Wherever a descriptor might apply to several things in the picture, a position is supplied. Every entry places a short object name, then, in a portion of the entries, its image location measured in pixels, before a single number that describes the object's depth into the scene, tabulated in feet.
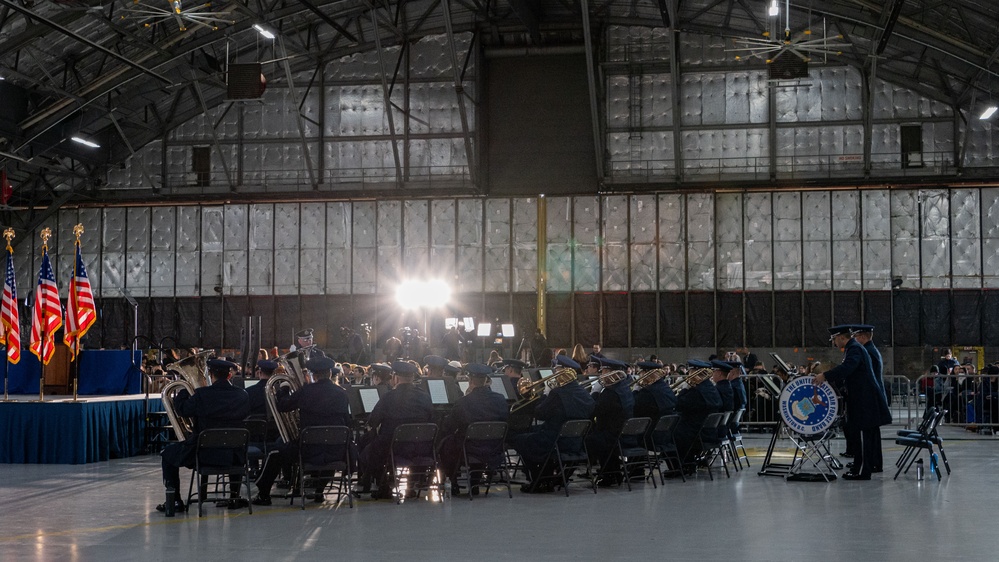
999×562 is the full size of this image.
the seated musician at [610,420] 36.78
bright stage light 96.43
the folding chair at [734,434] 43.09
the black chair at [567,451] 34.42
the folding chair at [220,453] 29.73
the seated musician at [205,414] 30.14
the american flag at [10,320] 51.57
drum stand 38.73
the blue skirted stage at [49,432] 45.09
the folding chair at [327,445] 31.01
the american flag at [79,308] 48.08
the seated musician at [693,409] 39.60
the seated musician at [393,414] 33.17
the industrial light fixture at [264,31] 86.43
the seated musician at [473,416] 34.19
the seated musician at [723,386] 41.50
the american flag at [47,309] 47.62
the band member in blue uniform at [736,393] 44.27
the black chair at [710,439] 39.68
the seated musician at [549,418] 34.86
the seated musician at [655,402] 38.75
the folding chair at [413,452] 32.22
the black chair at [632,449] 35.32
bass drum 37.76
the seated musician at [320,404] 31.65
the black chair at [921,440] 38.40
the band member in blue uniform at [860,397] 37.83
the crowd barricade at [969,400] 59.11
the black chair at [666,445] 37.63
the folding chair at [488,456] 33.17
